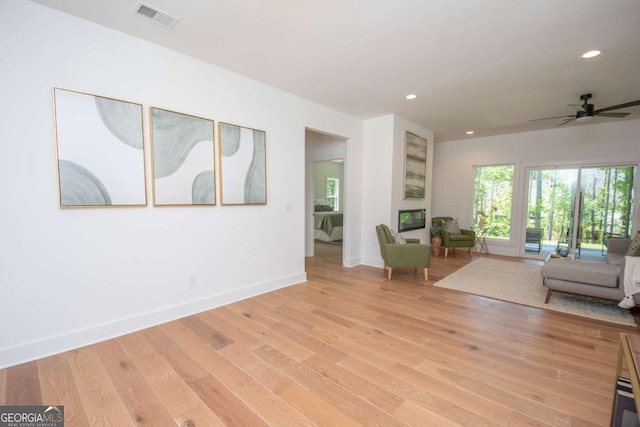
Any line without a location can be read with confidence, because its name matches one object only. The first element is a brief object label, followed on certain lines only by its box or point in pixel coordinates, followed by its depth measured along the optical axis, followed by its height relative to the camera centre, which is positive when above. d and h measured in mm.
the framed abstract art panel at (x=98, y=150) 2248 +390
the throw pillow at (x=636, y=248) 3278 -638
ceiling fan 3817 +1205
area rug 3195 -1316
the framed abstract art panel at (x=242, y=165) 3229 +381
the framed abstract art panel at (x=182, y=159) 2732 +384
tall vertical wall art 5379 +630
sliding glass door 5359 -232
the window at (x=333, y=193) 10639 +135
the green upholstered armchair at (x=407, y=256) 4379 -937
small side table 6768 -1052
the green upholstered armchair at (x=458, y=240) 6309 -979
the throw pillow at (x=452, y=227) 6554 -715
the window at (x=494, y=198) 6527 -19
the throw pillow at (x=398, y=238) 4723 -710
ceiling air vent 2162 +1474
